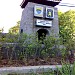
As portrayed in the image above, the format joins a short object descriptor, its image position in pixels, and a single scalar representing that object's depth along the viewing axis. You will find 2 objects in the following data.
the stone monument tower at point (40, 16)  8.56
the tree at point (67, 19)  13.66
